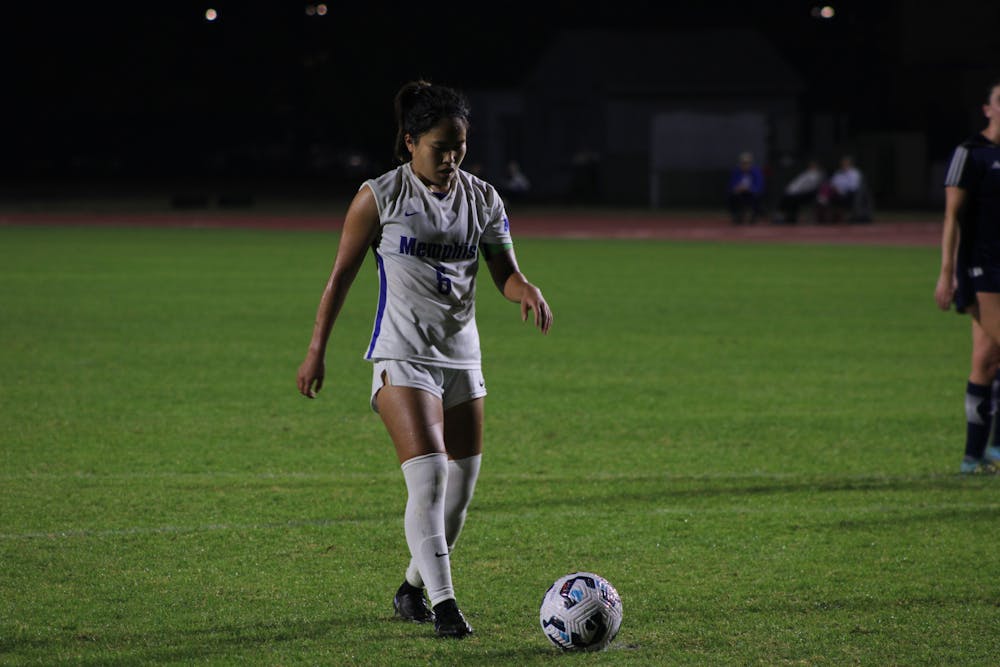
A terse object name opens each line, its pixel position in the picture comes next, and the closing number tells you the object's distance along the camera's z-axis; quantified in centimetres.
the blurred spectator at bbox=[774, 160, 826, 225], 7550
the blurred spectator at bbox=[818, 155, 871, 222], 7600
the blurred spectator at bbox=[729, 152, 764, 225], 7450
